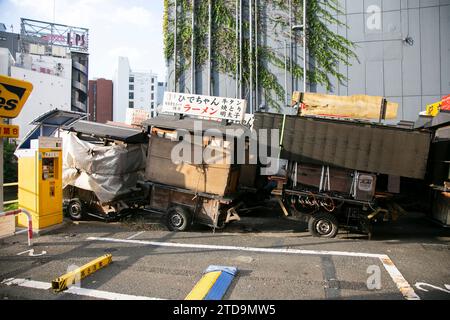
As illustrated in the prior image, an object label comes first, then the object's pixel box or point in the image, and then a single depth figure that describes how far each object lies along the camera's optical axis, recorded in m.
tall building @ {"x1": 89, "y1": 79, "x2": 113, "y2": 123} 71.31
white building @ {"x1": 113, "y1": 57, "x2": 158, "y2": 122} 71.06
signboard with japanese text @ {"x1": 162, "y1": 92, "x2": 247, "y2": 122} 9.45
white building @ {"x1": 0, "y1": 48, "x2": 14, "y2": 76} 42.70
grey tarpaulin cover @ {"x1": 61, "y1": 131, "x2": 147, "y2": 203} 9.16
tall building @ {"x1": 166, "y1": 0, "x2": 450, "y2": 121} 13.98
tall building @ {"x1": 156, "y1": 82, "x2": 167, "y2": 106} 78.53
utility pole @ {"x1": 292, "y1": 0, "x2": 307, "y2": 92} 14.85
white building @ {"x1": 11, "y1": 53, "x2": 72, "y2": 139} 46.62
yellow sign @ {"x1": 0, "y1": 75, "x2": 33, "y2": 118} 5.95
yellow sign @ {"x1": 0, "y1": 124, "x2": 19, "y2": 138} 5.96
